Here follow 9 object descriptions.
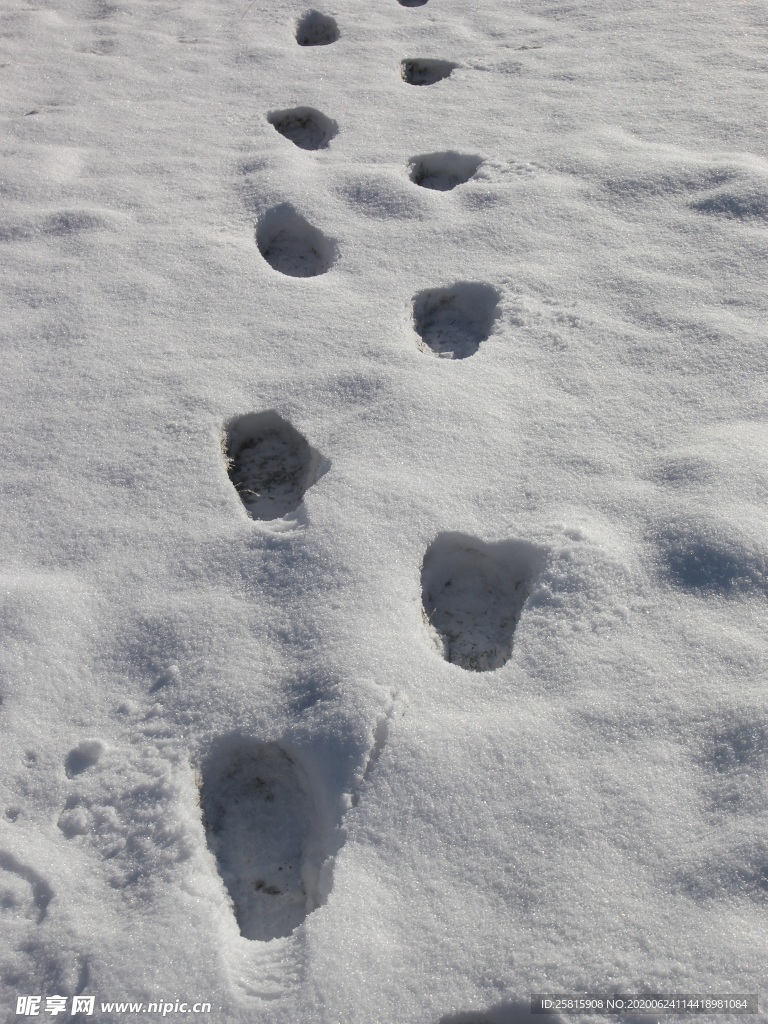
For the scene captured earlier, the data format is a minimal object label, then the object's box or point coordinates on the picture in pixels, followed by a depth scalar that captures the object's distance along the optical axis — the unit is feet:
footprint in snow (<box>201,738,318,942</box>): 4.51
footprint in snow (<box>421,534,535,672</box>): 5.34
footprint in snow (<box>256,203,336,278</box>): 7.65
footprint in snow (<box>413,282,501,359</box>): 6.94
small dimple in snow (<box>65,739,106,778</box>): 4.78
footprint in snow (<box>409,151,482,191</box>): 8.23
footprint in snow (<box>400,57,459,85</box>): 9.37
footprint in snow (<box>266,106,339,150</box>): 8.79
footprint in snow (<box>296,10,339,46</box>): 10.01
